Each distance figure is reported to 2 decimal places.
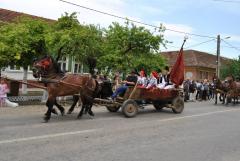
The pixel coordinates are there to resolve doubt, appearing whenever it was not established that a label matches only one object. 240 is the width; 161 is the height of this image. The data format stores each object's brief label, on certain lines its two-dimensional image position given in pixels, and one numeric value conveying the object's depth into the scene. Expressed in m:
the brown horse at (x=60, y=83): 13.67
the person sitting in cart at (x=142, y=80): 15.99
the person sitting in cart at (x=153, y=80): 16.45
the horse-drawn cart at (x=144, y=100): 15.20
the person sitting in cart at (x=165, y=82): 16.89
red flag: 16.89
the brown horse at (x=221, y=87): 25.08
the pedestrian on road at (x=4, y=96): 17.98
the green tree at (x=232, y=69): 55.62
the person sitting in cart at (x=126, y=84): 15.52
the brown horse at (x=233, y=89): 24.64
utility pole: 40.09
